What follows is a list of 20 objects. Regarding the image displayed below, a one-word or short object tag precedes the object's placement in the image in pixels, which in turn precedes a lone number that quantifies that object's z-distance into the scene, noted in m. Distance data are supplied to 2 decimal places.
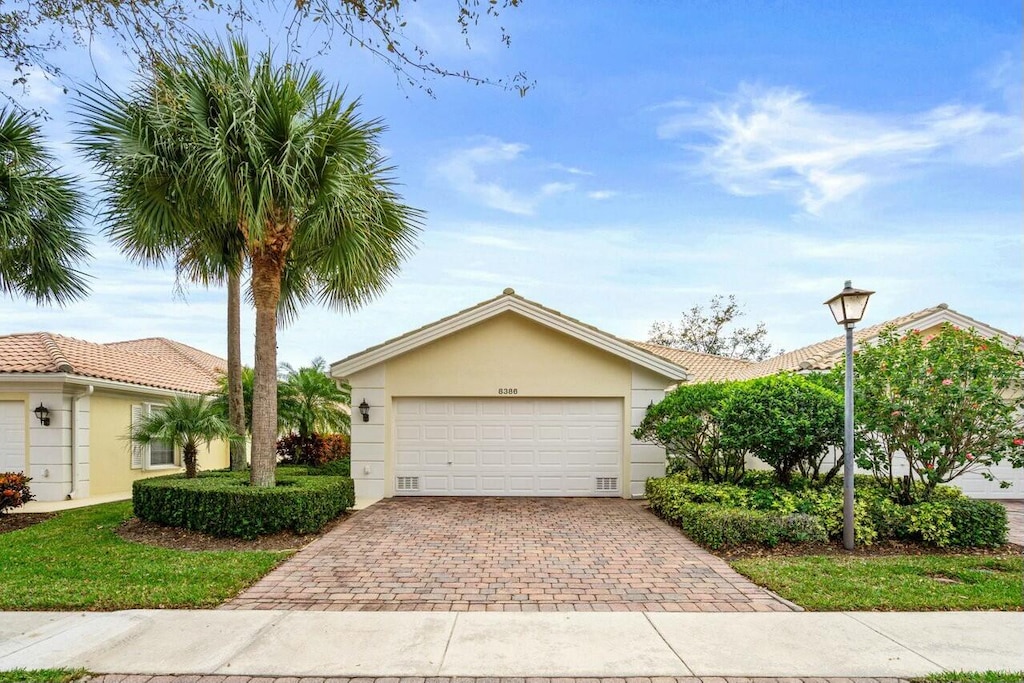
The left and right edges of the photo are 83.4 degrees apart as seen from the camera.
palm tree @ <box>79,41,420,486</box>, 7.93
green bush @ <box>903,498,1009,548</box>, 7.55
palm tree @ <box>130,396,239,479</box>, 10.41
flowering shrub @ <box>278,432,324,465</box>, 15.78
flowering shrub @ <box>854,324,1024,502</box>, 7.75
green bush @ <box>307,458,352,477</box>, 13.73
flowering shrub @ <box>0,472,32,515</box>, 9.75
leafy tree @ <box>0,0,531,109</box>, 4.60
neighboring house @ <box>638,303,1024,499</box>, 12.77
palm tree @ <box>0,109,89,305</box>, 9.09
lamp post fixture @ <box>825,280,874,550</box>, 7.51
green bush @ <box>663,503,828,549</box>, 7.41
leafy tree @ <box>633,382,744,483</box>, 9.75
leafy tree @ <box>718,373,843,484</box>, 8.34
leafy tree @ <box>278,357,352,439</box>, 15.21
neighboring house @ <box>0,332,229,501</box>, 11.92
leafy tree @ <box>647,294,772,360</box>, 35.47
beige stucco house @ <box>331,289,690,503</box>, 11.89
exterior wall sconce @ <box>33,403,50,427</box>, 11.83
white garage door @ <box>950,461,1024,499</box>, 12.75
